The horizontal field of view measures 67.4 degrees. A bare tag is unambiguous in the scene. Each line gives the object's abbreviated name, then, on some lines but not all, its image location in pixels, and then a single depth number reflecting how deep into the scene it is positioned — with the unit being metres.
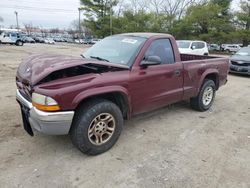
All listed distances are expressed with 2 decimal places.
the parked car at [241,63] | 8.79
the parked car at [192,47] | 11.84
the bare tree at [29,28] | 86.25
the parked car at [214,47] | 29.94
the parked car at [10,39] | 27.91
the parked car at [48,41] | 44.61
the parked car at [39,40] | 45.85
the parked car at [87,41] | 51.01
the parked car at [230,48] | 30.64
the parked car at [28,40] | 39.74
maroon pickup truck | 2.34
